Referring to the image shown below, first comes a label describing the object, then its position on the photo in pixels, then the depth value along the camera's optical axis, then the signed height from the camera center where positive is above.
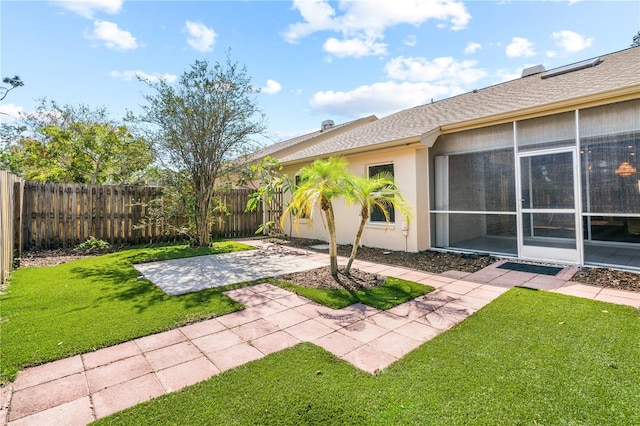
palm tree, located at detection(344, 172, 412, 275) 5.56 +0.39
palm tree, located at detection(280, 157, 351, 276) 5.46 +0.58
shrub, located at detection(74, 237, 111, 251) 8.74 -0.68
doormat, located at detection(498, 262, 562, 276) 5.97 -1.09
